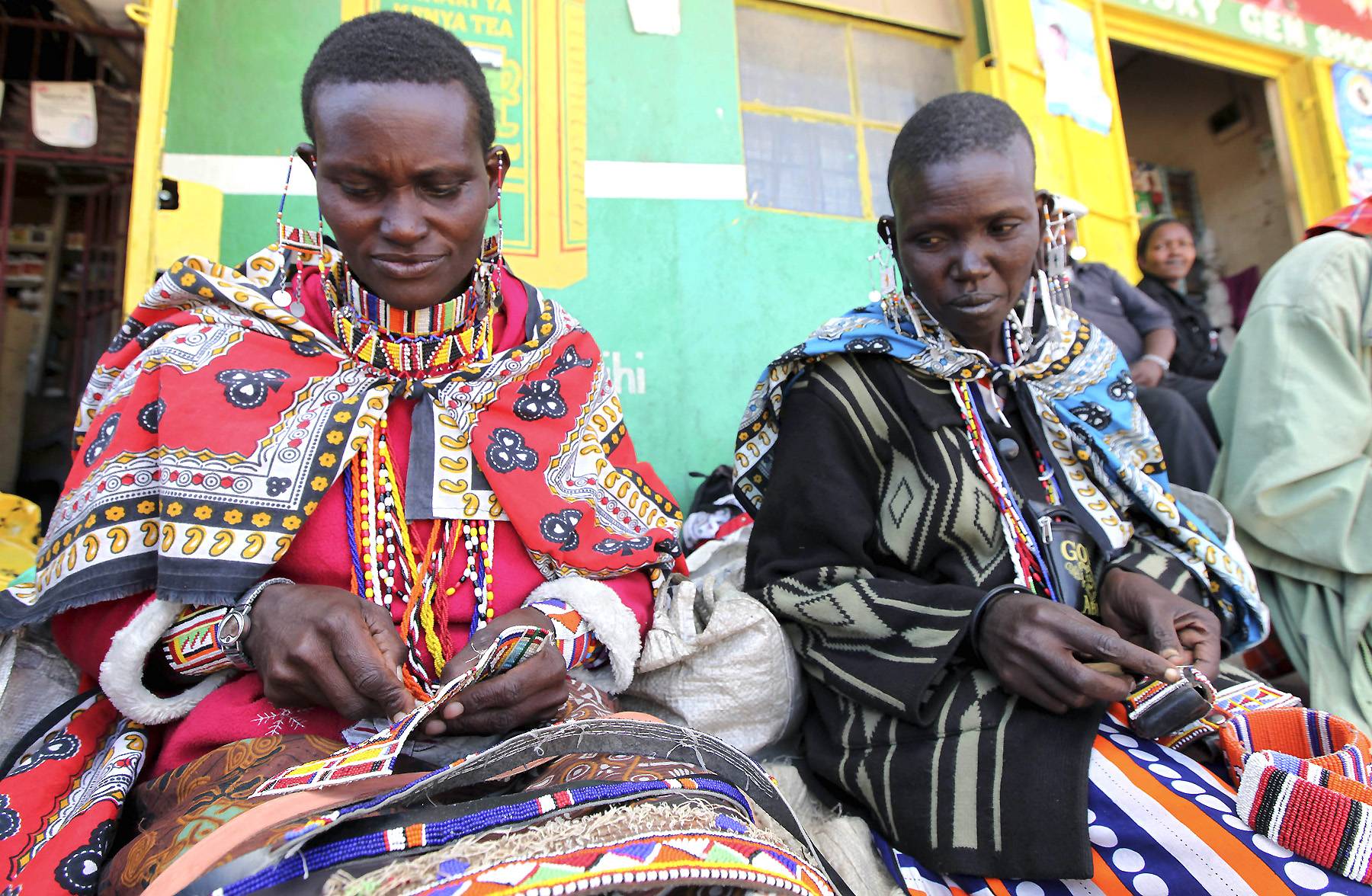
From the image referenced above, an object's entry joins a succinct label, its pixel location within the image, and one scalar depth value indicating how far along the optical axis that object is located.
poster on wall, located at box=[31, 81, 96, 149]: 3.74
